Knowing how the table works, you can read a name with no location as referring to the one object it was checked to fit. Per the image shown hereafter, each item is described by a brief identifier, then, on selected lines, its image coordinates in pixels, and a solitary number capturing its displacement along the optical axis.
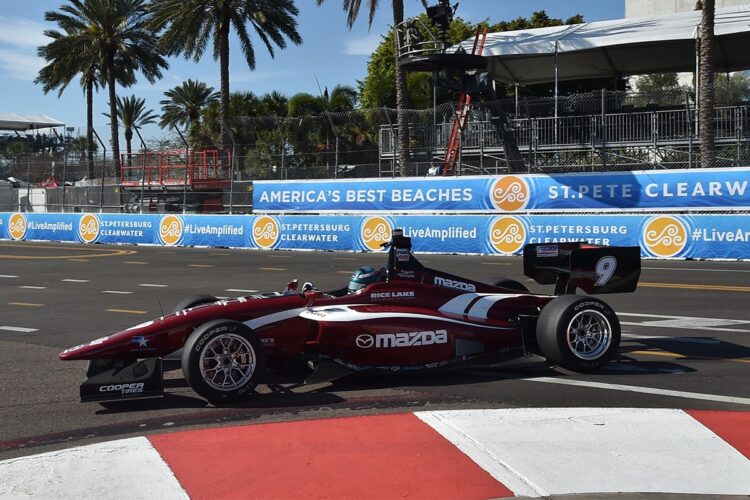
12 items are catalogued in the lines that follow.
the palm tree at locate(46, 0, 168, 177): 44.84
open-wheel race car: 6.57
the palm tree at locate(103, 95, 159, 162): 76.25
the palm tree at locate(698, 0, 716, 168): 22.66
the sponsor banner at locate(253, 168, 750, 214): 20.95
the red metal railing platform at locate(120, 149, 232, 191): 32.38
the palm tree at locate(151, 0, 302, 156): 36.66
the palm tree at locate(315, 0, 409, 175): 27.66
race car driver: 7.59
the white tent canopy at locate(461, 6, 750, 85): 31.34
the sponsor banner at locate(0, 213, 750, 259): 20.11
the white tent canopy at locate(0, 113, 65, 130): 92.94
